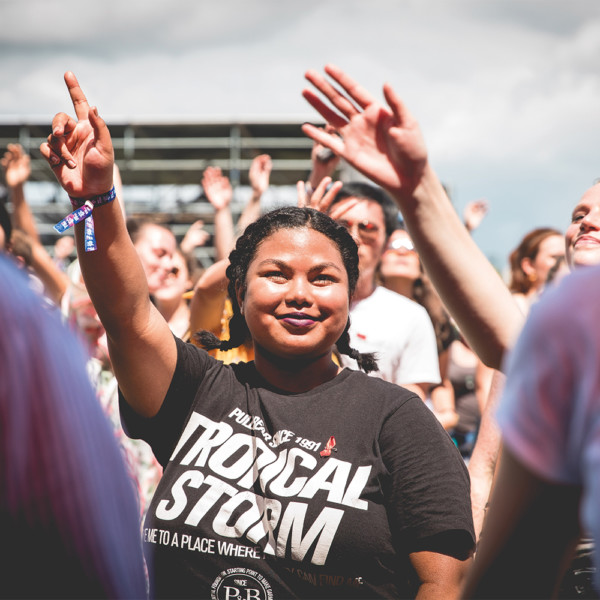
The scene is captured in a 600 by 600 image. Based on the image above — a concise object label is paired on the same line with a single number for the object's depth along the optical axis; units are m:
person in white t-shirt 3.48
